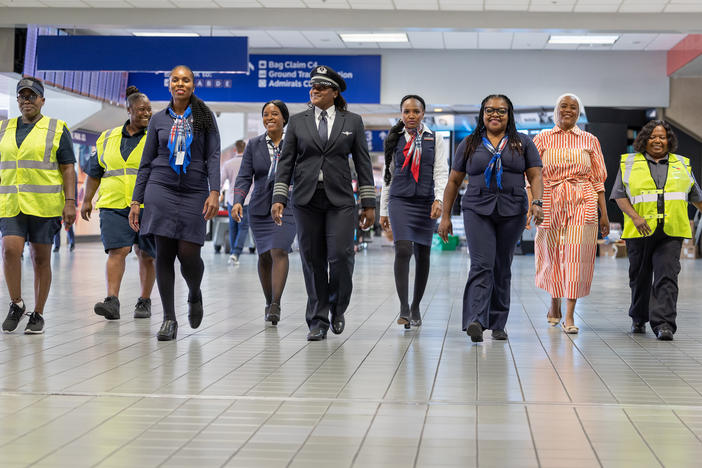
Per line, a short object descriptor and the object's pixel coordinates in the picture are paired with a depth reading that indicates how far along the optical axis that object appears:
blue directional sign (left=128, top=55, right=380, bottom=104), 19.36
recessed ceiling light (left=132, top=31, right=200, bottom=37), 18.08
